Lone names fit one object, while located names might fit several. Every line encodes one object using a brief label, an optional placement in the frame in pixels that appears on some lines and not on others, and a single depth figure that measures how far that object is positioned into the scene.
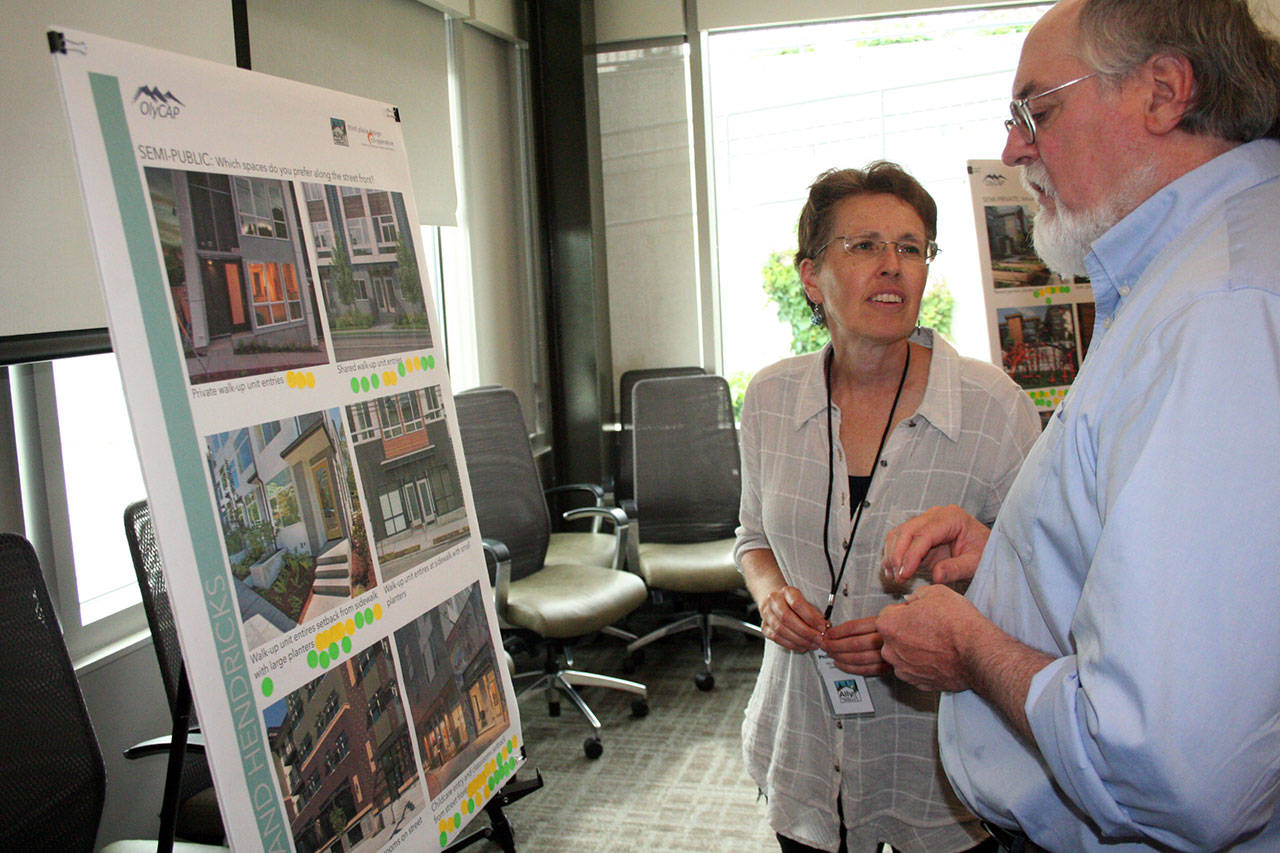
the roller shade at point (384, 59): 3.00
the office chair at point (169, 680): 1.93
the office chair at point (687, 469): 4.11
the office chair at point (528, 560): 3.30
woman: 1.60
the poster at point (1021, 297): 3.36
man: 0.78
